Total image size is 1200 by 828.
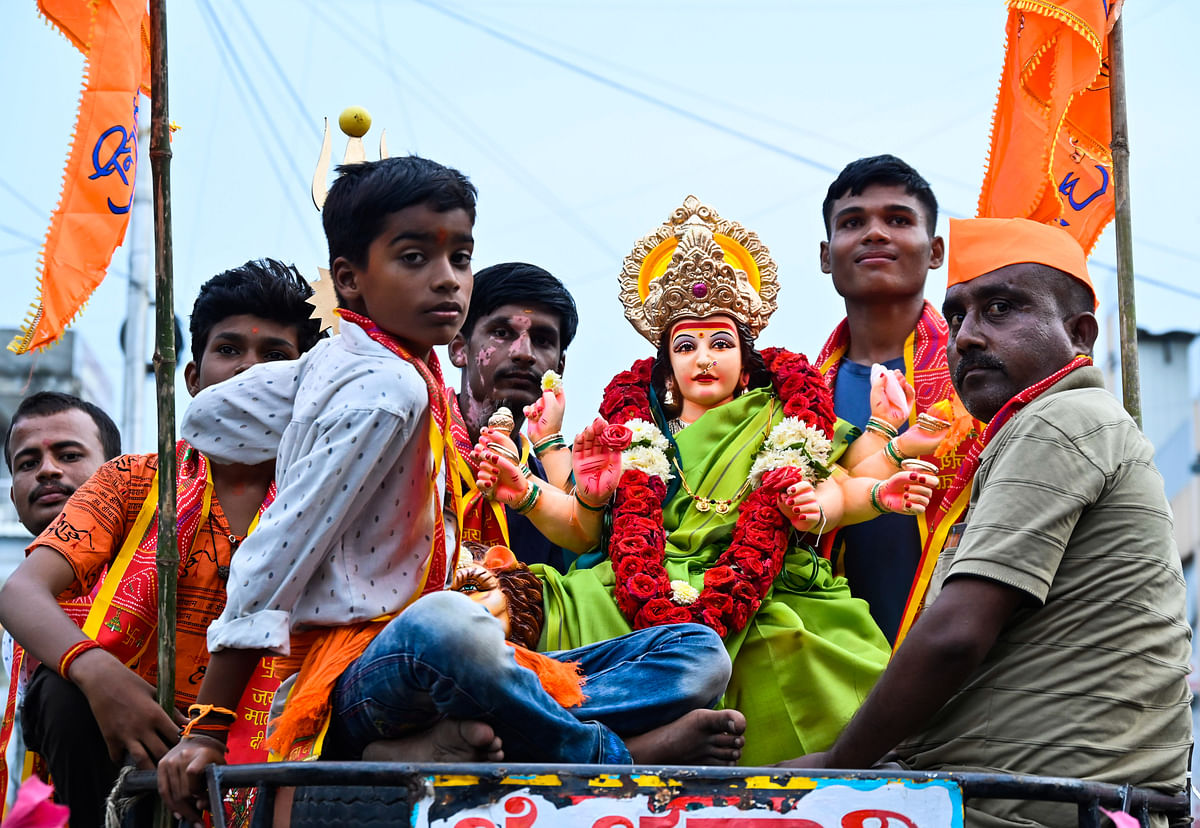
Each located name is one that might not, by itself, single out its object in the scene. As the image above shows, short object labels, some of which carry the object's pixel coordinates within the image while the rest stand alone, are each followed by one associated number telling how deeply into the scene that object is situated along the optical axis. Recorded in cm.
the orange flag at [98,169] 371
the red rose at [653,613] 421
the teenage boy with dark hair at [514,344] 546
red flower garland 424
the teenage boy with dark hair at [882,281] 536
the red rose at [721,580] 428
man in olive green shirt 315
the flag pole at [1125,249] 413
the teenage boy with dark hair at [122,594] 354
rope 303
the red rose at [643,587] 425
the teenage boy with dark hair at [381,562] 294
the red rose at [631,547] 438
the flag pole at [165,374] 337
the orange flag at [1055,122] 469
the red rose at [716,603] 423
